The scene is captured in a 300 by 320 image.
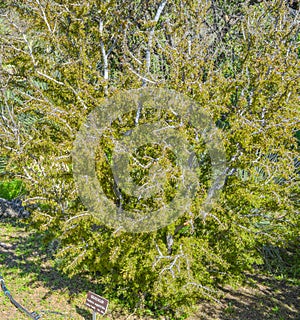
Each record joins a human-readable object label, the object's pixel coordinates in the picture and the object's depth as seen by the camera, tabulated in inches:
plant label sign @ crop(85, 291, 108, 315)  187.2
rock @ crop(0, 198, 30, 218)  405.4
